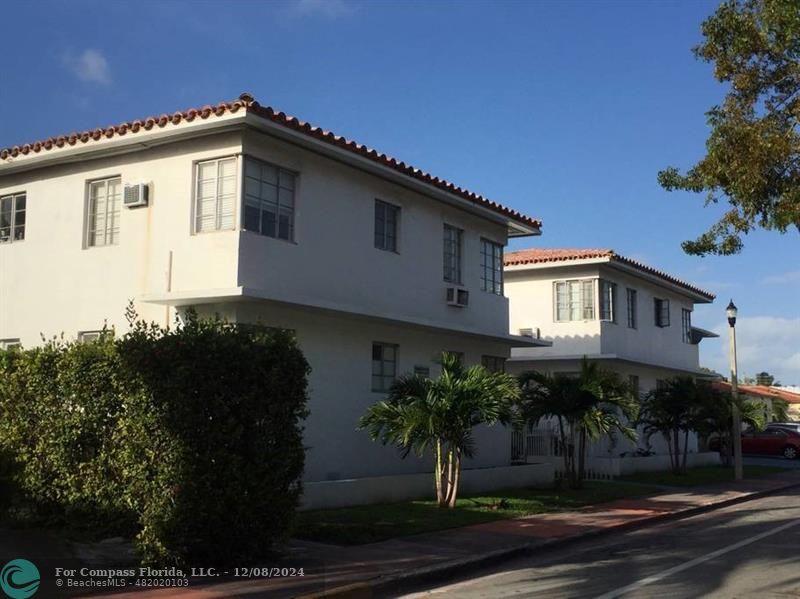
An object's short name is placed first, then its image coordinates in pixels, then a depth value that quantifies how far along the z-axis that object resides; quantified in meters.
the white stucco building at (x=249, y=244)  13.69
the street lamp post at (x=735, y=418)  23.67
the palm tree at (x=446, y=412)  13.95
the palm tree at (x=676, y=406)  24.08
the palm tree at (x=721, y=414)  24.39
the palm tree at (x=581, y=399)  17.97
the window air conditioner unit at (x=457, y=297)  18.35
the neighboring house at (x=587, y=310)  25.77
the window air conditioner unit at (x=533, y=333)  26.84
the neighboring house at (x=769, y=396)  51.25
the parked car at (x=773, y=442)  37.36
